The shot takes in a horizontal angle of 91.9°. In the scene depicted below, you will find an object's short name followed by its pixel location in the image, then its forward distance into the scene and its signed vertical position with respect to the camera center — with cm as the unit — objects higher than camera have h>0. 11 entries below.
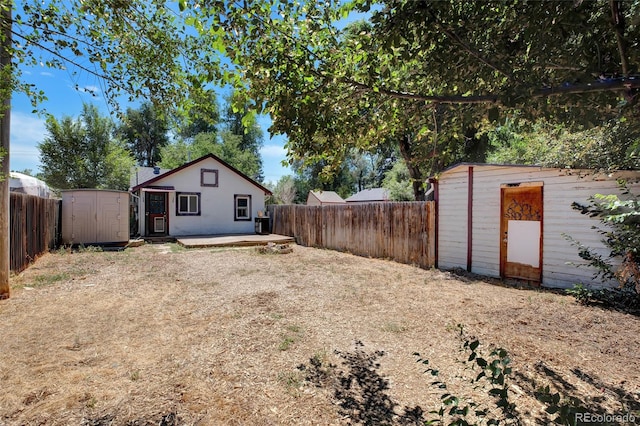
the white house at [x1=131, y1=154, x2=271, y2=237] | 1462 +46
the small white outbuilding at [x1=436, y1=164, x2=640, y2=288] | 587 -13
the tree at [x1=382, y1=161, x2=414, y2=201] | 2211 +198
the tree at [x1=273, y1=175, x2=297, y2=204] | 3804 +260
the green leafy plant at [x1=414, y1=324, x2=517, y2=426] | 130 -148
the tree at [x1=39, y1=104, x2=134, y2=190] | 1748 +290
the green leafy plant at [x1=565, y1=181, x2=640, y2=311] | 439 -62
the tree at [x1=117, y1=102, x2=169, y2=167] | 2880 +718
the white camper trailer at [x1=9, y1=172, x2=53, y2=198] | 1371 +103
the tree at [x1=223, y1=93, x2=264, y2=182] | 3219 +781
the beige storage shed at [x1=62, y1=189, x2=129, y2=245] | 1070 -28
